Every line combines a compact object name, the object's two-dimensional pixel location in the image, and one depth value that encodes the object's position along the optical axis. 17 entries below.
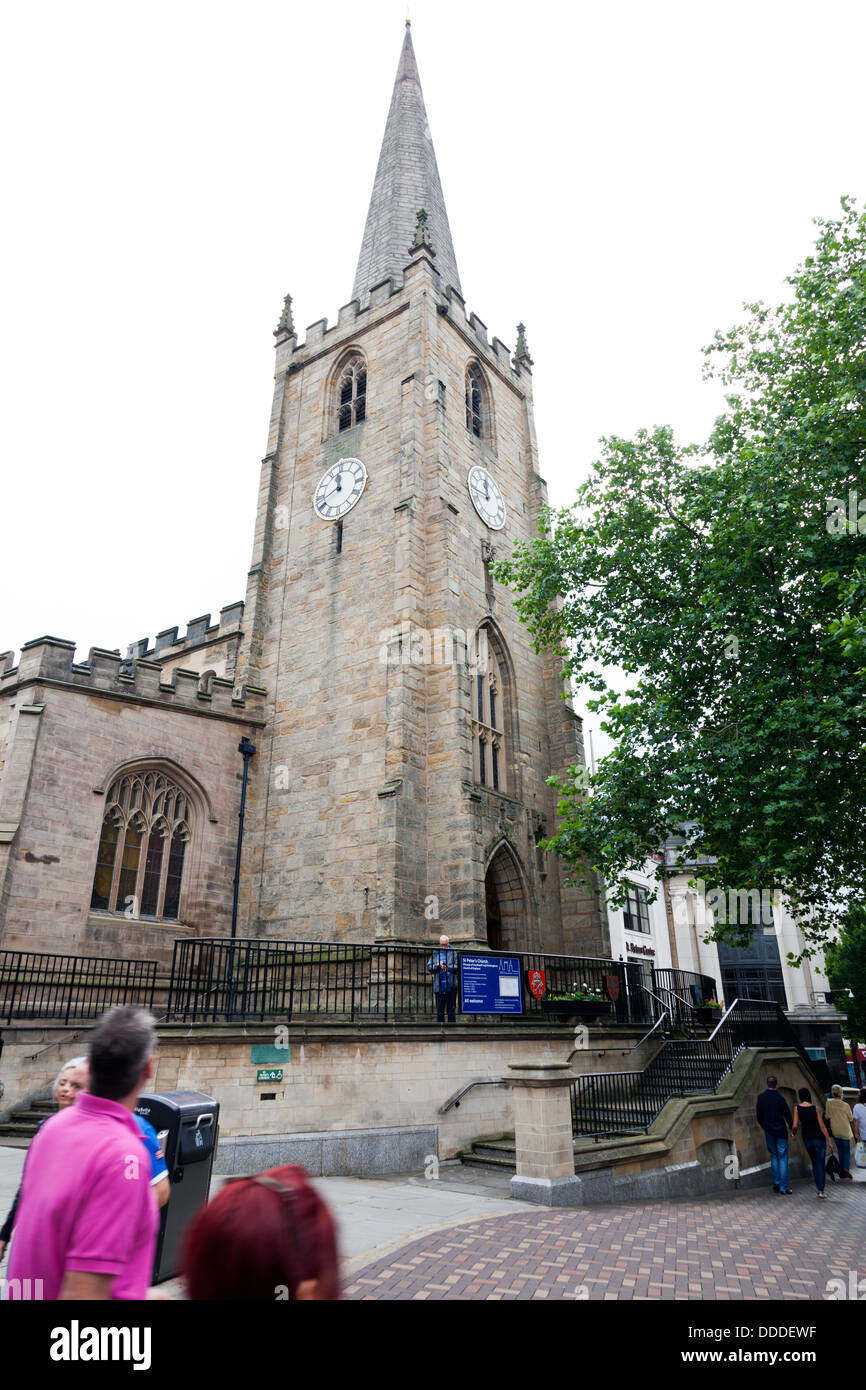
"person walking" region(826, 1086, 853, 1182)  14.34
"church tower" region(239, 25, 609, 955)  18.78
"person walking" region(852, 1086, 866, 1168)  14.81
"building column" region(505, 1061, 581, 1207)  9.64
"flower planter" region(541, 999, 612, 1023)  15.85
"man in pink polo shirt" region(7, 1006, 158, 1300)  2.41
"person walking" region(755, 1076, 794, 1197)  12.26
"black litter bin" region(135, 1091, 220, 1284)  5.84
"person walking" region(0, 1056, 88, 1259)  3.99
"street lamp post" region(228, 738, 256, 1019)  21.08
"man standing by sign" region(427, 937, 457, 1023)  13.58
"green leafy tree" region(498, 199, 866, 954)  13.11
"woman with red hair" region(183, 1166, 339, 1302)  1.65
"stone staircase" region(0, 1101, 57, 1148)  10.28
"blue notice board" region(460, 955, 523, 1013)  14.10
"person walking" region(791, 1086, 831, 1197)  12.32
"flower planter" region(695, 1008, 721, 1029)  19.47
